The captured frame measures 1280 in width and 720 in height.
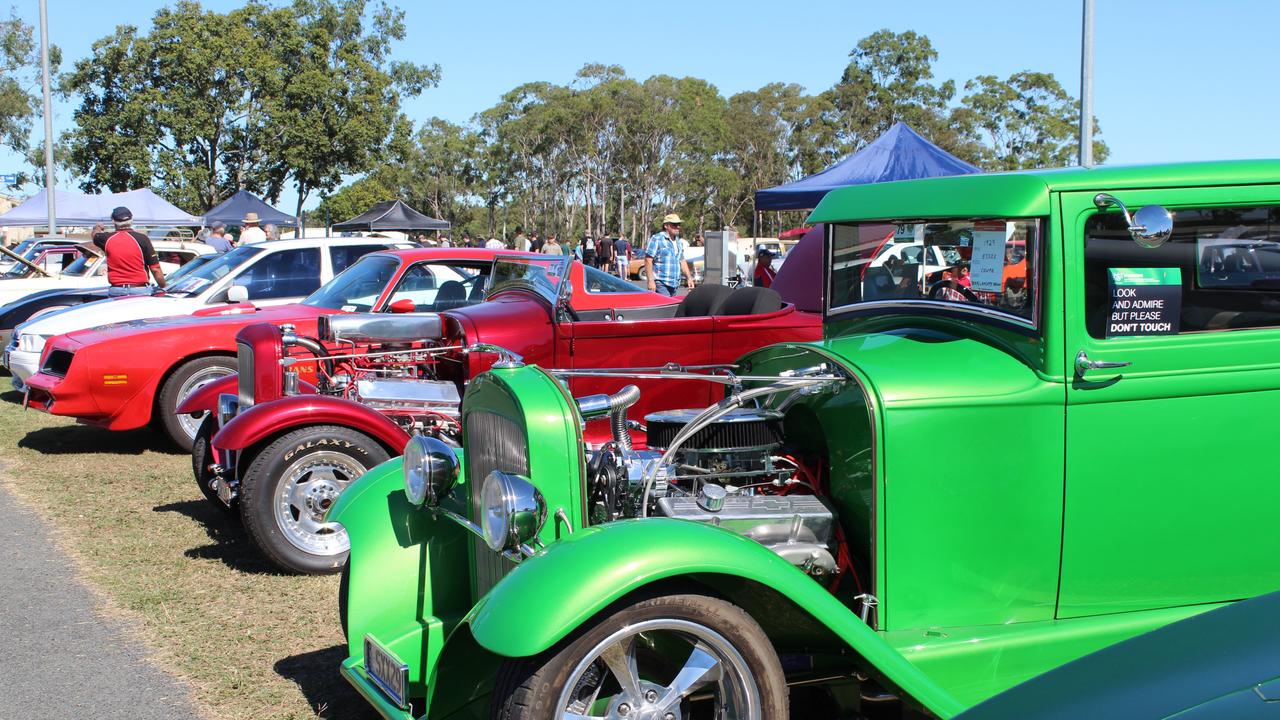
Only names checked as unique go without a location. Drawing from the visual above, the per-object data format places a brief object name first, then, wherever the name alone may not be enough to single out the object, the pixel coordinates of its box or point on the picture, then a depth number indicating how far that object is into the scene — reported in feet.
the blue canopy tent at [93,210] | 80.53
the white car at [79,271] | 43.78
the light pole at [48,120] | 65.87
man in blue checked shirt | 45.29
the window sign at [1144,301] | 10.68
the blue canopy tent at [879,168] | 45.57
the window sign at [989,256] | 11.02
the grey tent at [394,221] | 91.15
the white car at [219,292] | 30.86
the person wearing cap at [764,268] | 49.70
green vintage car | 9.91
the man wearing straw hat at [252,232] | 49.67
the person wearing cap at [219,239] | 54.08
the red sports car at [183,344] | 25.41
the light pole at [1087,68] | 34.60
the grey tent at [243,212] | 86.53
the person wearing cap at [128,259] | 36.47
